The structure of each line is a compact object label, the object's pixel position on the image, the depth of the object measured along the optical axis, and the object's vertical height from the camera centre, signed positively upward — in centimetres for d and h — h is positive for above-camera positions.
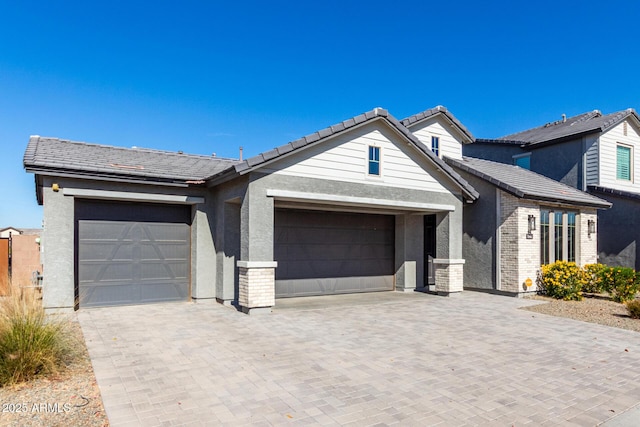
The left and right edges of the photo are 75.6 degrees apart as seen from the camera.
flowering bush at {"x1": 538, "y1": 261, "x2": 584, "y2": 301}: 1334 -196
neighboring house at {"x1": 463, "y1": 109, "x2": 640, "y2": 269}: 1725 +261
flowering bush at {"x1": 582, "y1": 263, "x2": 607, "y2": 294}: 1395 -196
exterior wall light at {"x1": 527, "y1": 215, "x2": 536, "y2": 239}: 1389 -18
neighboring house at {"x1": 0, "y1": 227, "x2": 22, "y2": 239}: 5239 -153
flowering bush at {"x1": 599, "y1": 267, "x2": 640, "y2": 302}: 1305 -200
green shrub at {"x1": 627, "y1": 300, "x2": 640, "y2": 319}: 1028 -222
